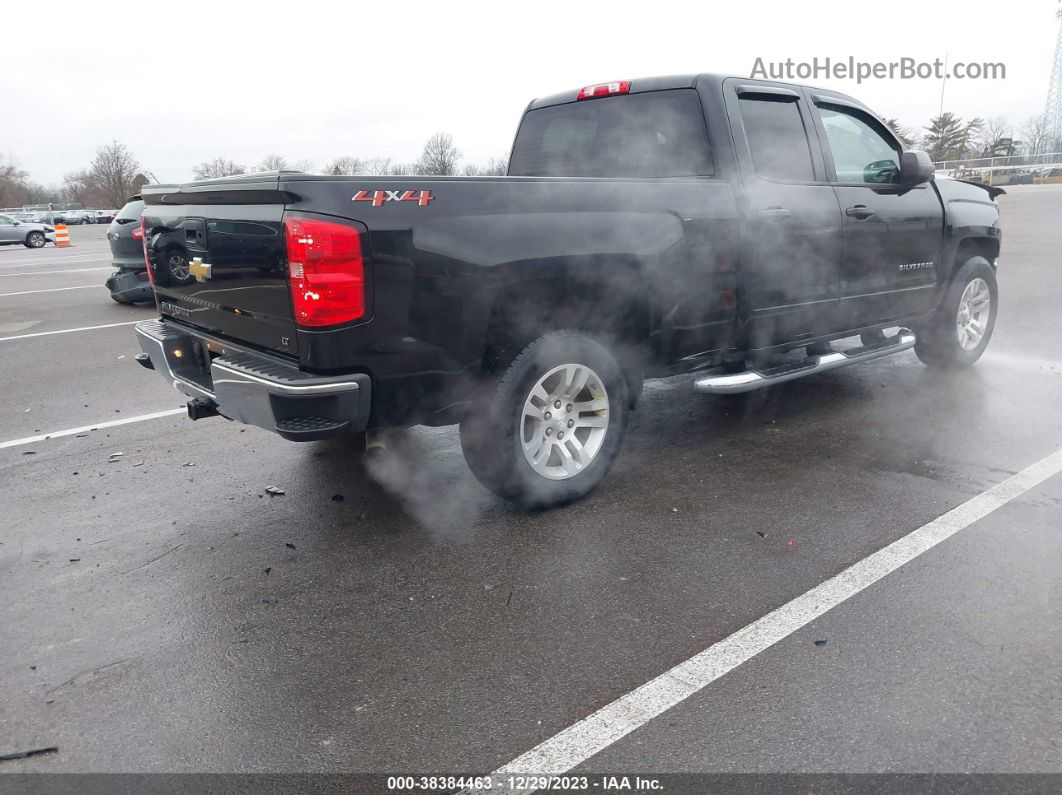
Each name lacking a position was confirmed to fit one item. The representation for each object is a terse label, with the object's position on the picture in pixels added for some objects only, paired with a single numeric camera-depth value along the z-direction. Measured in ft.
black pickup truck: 9.65
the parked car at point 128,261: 33.99
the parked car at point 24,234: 90.58
